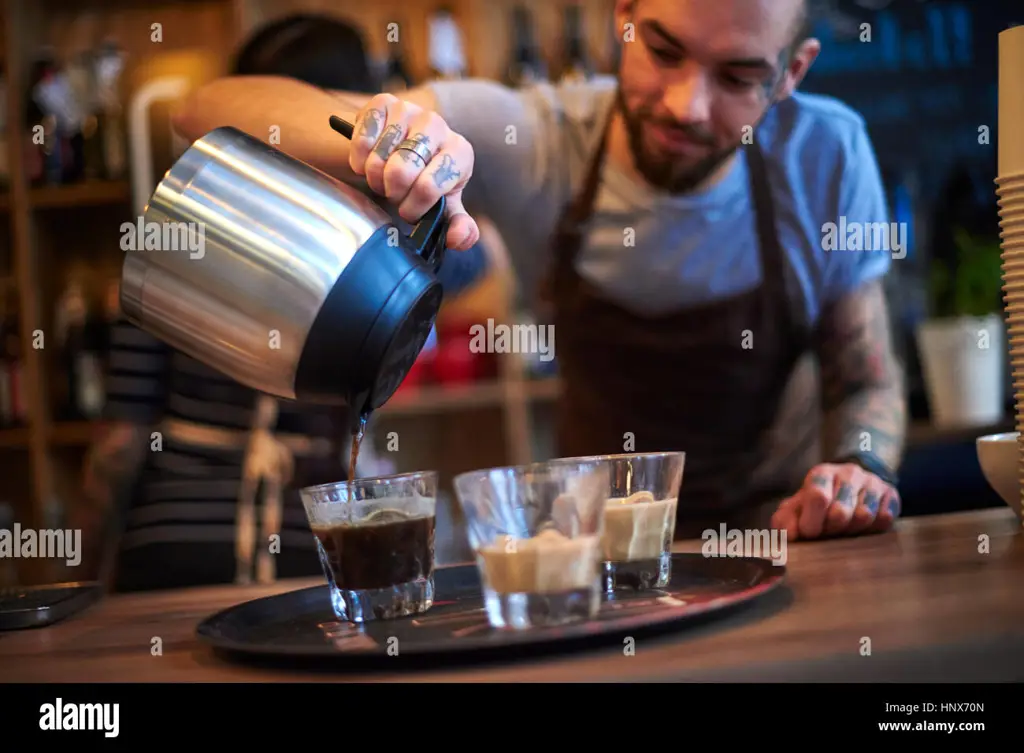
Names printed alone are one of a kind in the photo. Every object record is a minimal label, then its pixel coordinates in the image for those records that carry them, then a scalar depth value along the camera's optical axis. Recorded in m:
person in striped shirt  2.02
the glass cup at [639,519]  0.85
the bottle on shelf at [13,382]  2.82
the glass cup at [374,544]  0.83
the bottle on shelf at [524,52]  2.72
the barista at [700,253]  1.41
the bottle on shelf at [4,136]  2.82
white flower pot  2.40
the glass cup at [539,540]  0.72
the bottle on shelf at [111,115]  2.80
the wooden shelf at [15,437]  2.83
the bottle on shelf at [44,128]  2.80
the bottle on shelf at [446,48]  2.73
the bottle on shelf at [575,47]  2.72
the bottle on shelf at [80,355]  2.78
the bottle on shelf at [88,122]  2.82
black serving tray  0.67
